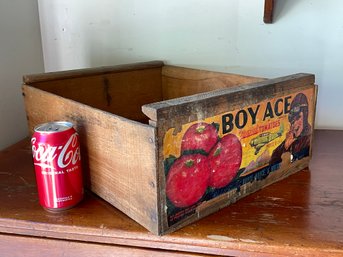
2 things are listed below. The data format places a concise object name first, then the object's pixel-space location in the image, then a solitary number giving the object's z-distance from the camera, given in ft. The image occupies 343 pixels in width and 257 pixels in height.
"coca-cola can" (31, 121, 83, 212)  2.19
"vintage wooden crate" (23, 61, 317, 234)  2.02
